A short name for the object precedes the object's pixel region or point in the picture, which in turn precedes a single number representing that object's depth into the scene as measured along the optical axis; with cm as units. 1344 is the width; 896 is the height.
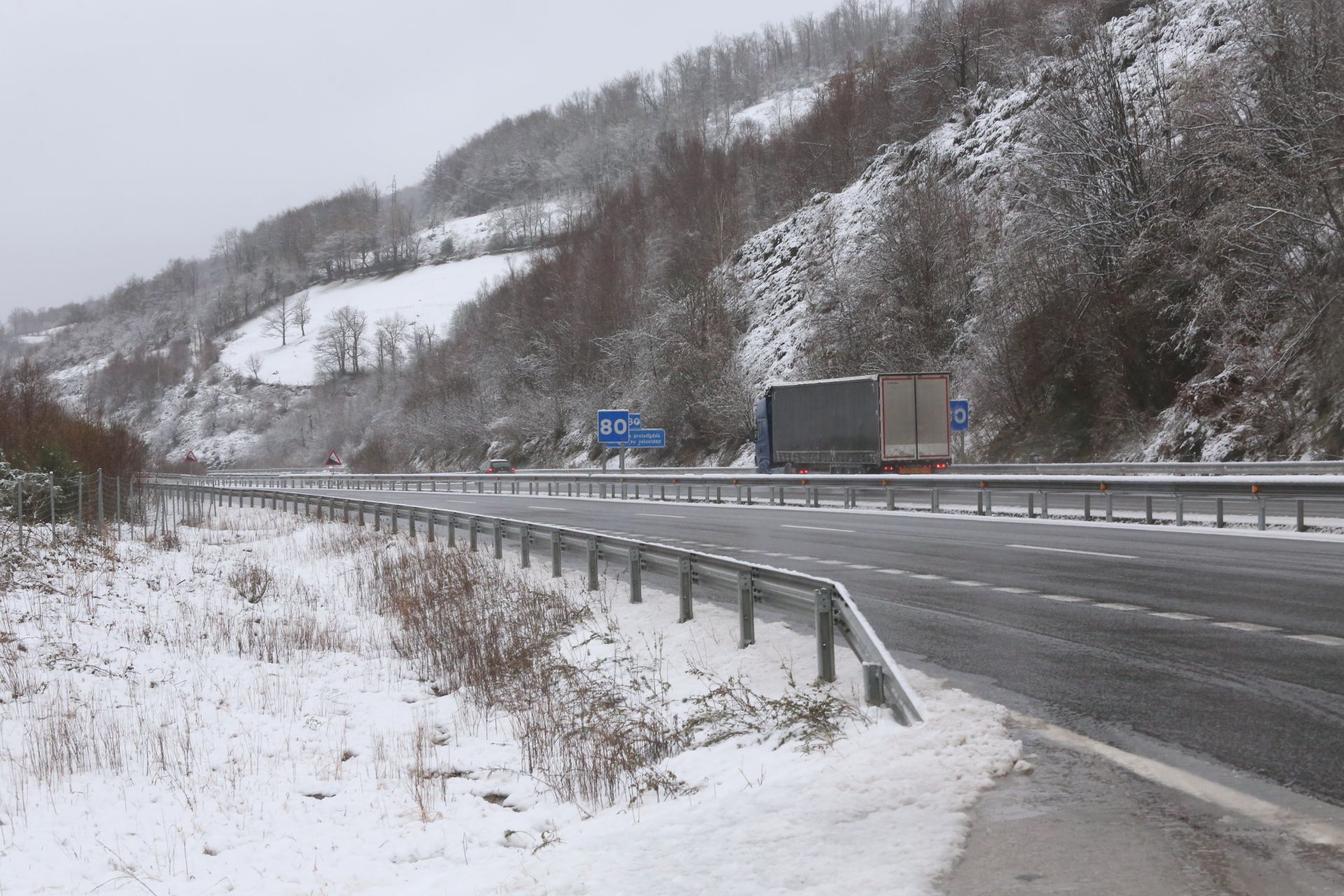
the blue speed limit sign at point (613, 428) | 4741
